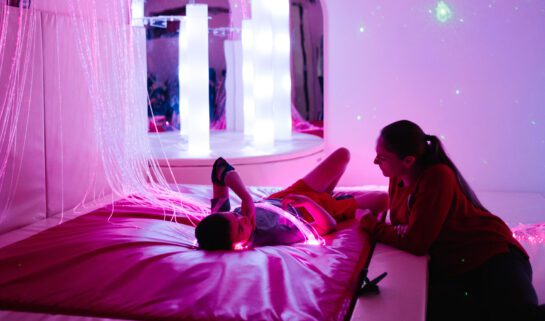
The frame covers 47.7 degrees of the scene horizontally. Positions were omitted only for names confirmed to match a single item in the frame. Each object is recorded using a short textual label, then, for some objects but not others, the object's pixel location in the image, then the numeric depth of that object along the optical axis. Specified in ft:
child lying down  8.16
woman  6.99
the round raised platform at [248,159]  13.78
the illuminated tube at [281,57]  17.21
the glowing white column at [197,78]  14.84
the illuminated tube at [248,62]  17.94
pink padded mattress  6.09
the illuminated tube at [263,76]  16.17
